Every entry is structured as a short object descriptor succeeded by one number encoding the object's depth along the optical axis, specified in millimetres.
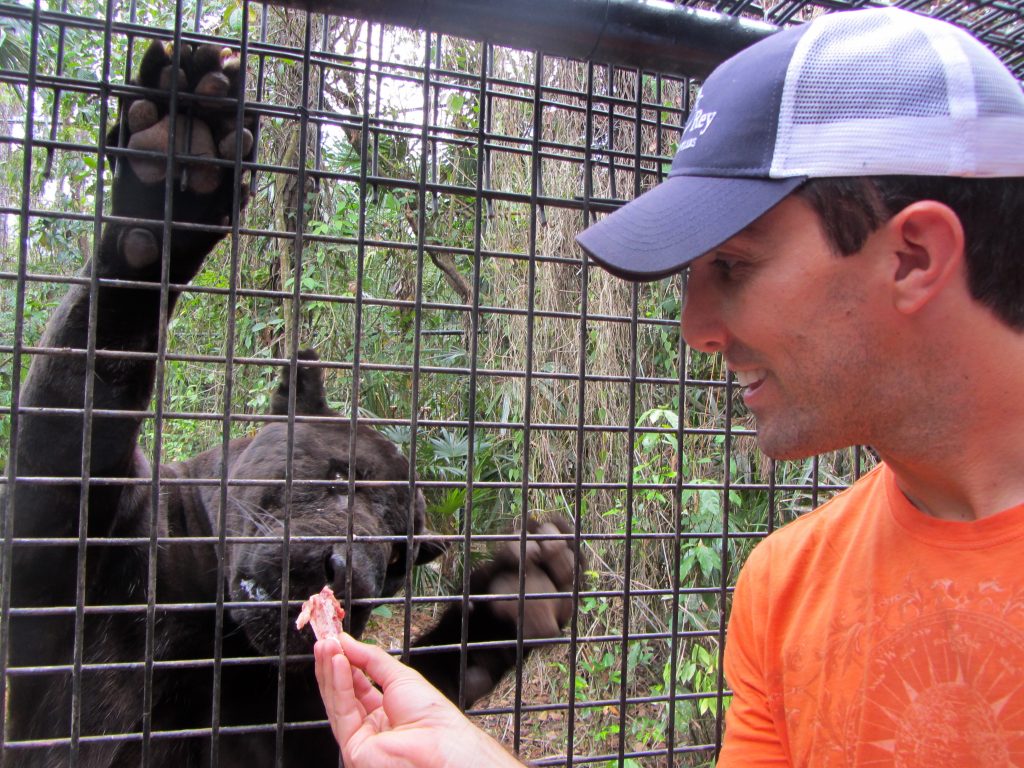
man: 1170
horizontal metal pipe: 1537
